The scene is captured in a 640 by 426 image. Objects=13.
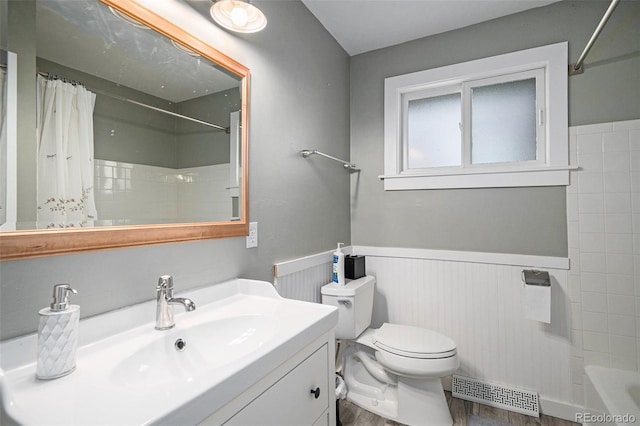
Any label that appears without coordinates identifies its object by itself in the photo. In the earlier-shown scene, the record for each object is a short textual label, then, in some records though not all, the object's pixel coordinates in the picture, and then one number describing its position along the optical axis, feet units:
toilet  5.26
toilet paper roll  5.52
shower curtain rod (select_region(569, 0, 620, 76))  3.79
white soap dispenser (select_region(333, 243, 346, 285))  6.35
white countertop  1.69
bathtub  4.30
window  5.95
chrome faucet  2.93
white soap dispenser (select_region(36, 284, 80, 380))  2.05
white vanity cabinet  2.20
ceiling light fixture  3.82
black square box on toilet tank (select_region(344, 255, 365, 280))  6.69
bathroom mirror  2.46
